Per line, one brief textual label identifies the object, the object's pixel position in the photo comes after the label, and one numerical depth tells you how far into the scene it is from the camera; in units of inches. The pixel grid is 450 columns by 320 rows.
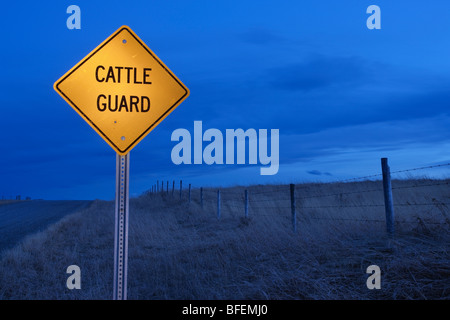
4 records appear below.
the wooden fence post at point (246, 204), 554.1
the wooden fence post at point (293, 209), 407.3
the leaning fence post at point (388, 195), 285.7
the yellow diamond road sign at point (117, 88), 157.0
